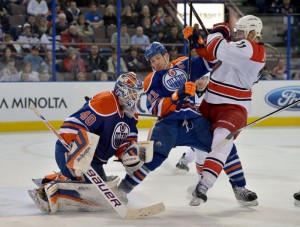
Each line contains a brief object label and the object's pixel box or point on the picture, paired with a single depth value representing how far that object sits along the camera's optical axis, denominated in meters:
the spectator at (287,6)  19.17
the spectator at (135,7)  15.55
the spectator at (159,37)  15.40
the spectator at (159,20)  15.65
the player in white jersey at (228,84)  7.02
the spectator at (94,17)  15.34
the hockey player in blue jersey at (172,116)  7.14
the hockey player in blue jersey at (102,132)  6.89
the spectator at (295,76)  15.64
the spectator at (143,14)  15.62
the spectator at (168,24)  15.54
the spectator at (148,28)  15.49
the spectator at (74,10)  15.33
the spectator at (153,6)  16.06
